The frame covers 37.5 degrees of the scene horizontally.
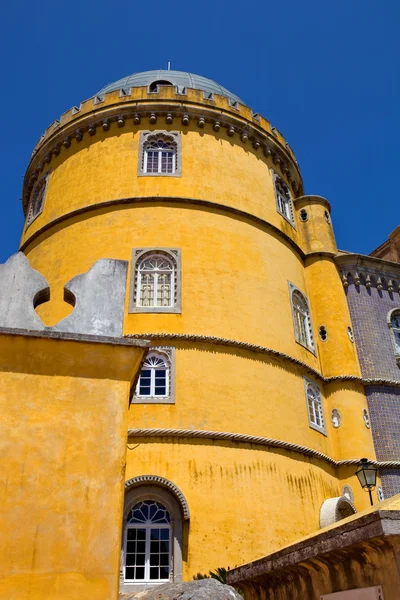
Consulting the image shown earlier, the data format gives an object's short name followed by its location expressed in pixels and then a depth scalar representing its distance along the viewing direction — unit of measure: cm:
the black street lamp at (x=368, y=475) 1131
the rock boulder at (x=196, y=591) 593
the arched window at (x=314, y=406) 1595
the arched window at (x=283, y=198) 1943
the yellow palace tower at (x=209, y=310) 1255
